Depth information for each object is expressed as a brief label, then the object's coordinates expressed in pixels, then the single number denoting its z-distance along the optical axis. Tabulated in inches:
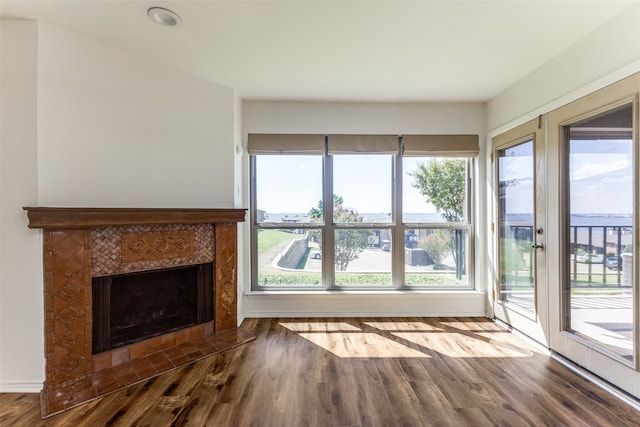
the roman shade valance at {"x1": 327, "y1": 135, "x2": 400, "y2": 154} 133.4
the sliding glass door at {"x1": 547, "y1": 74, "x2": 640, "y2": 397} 74.7
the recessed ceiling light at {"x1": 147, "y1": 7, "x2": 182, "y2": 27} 72.9
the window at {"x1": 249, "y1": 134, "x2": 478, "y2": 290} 138.3
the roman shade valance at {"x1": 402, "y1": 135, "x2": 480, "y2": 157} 134.3
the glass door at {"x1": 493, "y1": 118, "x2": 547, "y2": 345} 102.5
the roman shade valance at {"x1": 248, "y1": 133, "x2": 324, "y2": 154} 132.0
